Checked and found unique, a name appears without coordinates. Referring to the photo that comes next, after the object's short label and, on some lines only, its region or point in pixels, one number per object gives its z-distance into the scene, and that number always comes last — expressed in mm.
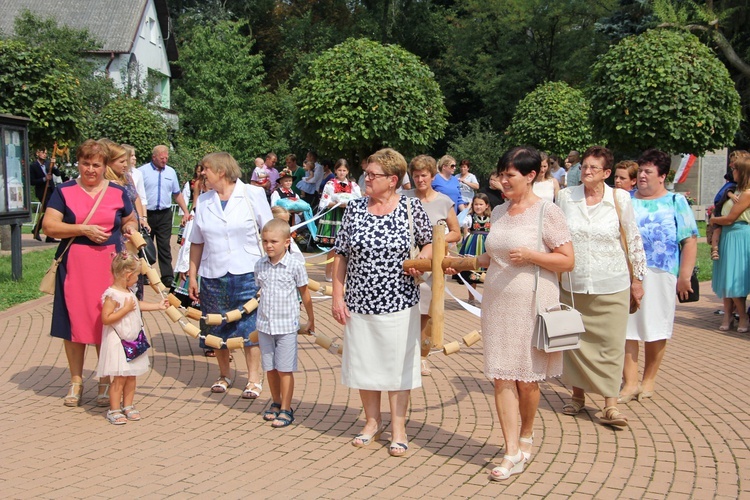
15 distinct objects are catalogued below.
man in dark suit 17750
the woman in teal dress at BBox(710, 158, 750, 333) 9922
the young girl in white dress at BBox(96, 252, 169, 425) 6105
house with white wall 41562
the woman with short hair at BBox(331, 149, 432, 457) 5344
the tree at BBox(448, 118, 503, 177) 33938
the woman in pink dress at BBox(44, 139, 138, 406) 6348
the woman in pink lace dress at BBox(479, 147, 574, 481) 4973
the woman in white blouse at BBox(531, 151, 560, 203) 7758
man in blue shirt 11789
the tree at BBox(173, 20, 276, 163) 44000
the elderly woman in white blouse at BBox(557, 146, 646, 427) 6020
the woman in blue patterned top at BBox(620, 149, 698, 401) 6715
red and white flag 26144
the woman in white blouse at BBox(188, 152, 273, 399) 6699
